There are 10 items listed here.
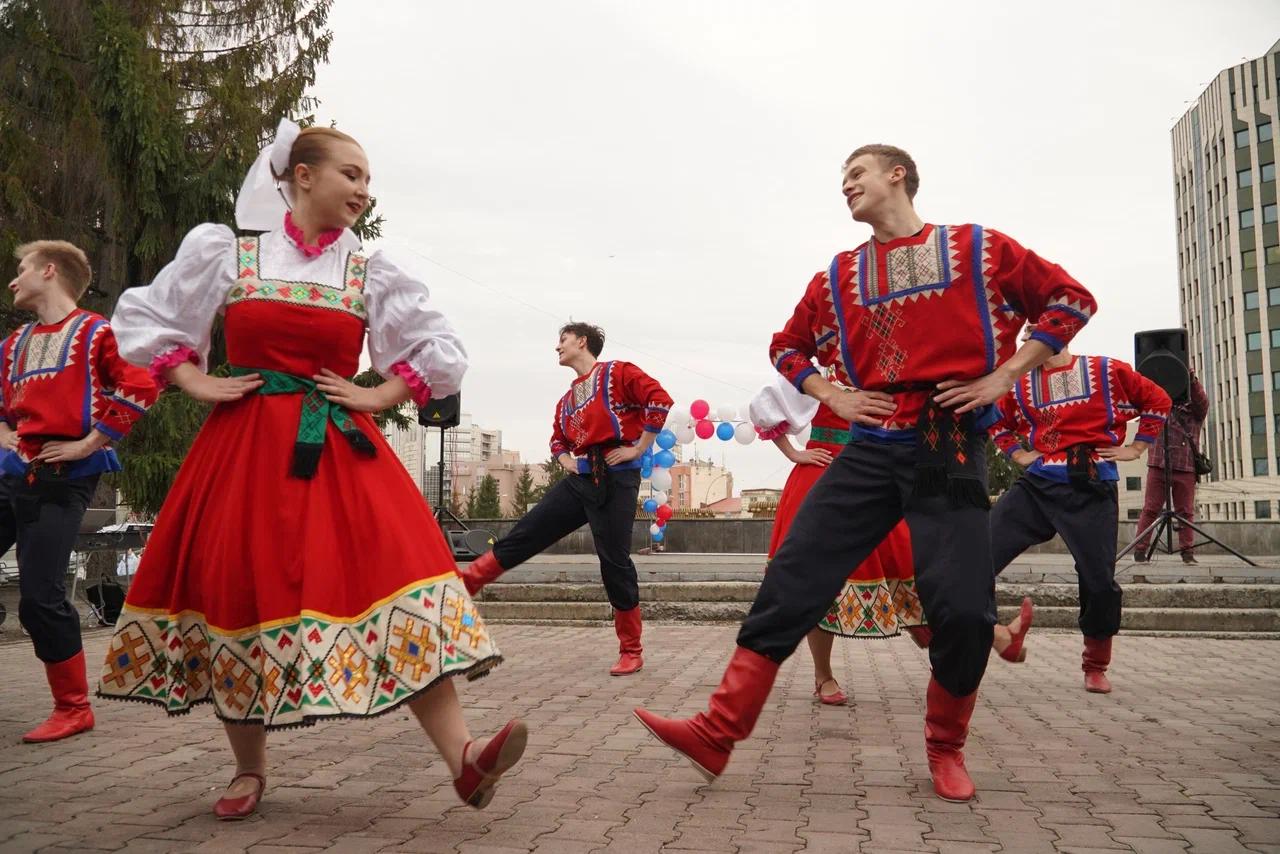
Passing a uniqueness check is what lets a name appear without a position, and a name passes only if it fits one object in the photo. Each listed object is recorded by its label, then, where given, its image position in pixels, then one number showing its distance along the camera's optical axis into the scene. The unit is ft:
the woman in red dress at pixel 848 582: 16.99
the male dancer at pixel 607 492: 22.40
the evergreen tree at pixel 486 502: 245.65
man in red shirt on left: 14.99
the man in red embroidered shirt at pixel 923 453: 11.57
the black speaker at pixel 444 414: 33.96
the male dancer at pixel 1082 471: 19.48
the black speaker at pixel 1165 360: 36.55
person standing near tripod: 38.88
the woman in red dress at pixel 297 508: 9.89
